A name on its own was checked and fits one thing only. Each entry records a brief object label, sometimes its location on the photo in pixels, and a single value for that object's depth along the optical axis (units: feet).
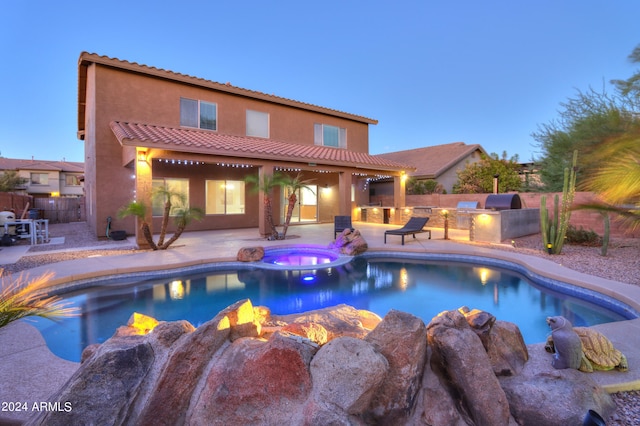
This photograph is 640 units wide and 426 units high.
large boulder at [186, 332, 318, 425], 7.34
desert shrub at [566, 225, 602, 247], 34.76
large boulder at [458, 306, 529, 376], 9.55
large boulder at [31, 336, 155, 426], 6.59
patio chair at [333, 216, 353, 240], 40.29
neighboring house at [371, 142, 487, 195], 75.92
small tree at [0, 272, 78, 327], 6.50
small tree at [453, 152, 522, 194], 66.85
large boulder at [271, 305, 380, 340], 11.47
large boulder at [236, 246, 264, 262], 29.35
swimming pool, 17.66
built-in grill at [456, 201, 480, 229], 45.06
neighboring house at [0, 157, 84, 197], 107.86
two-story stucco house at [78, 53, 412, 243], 39.45
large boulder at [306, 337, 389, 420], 7.16
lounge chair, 37.47
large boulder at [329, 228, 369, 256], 32.71
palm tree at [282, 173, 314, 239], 40.58
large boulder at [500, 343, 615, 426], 8.17
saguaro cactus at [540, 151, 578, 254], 29.14
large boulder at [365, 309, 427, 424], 7.74
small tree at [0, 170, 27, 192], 85.40
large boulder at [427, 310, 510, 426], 7.96
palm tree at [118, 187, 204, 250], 31.86
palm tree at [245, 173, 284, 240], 40.16
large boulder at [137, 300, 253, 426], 7.22
